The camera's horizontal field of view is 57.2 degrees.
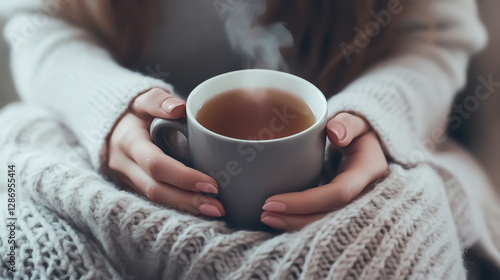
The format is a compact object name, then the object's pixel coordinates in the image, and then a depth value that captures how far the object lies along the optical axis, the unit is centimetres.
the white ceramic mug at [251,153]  32
